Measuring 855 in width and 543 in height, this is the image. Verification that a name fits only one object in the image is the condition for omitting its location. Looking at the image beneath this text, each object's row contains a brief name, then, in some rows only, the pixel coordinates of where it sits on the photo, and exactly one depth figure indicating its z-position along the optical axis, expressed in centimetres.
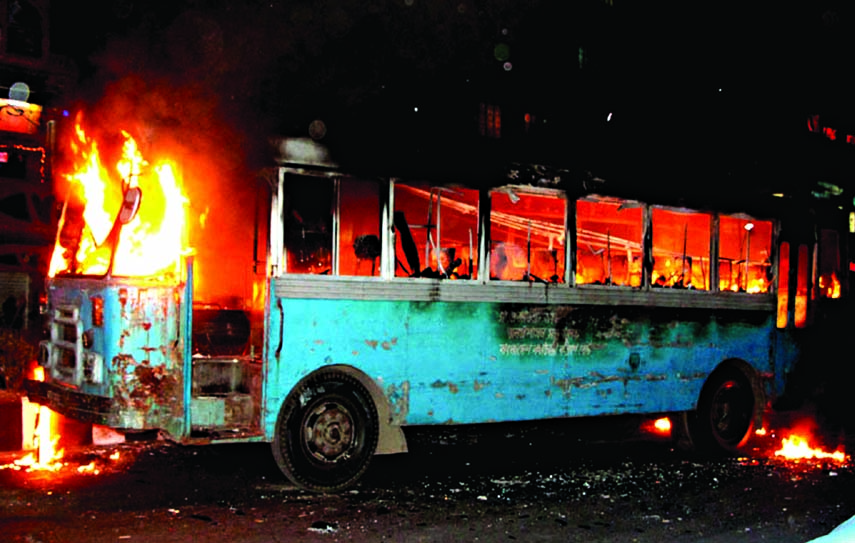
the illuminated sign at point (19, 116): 1501
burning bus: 656
